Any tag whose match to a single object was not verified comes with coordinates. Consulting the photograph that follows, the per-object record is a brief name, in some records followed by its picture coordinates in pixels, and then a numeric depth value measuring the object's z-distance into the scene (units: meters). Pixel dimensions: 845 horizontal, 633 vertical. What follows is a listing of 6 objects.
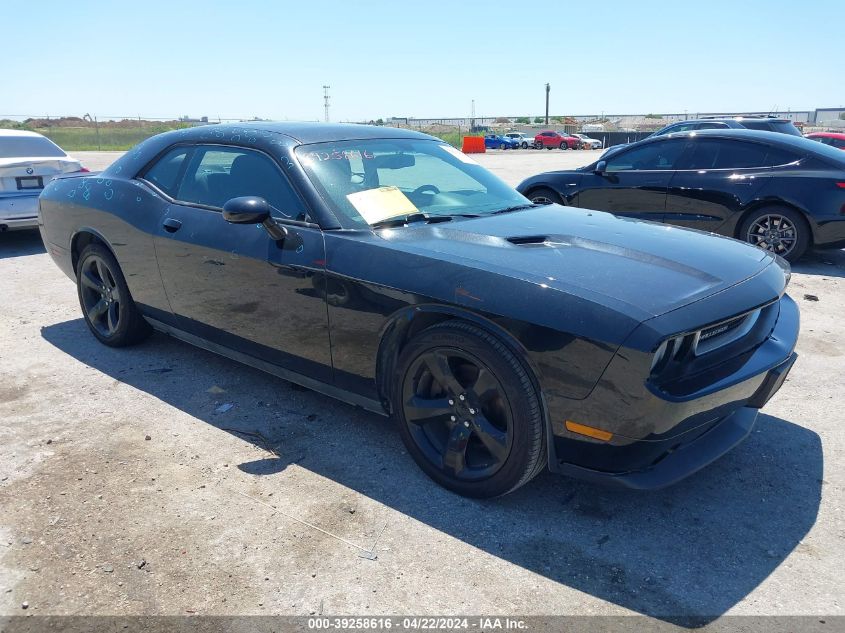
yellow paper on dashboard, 3.37
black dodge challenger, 2.51
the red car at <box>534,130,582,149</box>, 44.28
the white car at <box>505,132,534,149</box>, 45.75
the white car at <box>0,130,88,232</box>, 7.98
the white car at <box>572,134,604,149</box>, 44.57
